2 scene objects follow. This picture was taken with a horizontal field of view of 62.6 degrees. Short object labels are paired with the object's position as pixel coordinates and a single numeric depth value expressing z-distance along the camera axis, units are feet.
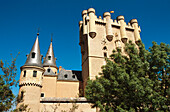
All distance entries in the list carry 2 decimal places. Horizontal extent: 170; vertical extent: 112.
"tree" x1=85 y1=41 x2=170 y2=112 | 34.47
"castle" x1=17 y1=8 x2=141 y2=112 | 59.47
